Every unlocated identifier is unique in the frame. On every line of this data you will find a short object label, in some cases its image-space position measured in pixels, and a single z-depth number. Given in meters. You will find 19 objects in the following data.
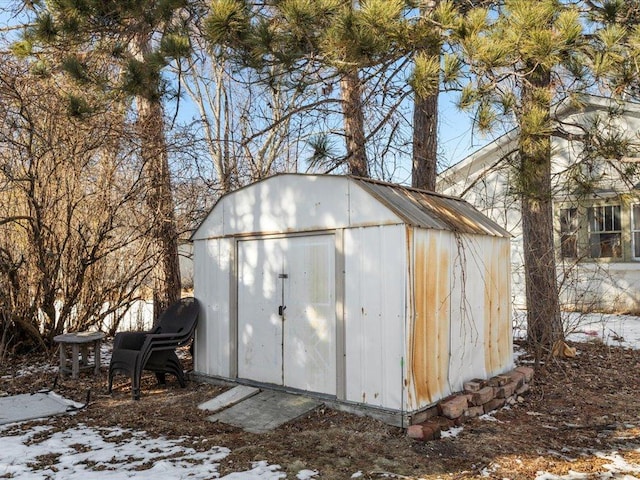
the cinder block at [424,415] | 4.29
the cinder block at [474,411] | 4.68
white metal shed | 4.44
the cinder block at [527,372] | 5.82
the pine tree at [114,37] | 5.10
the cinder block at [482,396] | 4.80
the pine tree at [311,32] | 4.60
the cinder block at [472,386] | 4.90
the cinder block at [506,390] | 5.18
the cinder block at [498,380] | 5.24
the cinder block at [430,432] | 4.11
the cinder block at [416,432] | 4.09
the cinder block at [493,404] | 4.96
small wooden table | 6.21
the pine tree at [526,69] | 4.37
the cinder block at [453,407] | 4.47
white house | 11.16
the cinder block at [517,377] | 5.54
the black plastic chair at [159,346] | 5.46
